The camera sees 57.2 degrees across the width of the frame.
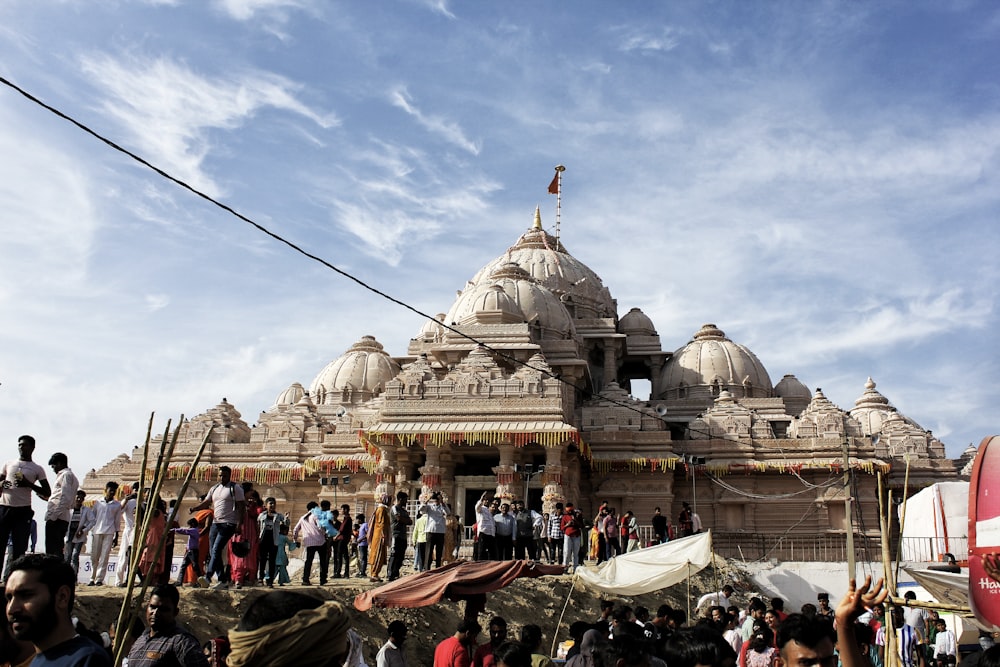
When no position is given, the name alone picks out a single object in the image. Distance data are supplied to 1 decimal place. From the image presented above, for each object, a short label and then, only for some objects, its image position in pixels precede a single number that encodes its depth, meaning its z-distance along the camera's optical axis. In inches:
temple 1072.8
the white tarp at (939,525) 900.6
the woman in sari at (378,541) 645.3
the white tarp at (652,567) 632.4
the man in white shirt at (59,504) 451.5
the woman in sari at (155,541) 462.6
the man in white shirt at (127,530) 529.3
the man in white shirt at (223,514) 493.4
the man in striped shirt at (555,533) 764.6
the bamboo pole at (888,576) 188.7
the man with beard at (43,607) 150.2
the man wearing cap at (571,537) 745.0
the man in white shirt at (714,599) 608.1
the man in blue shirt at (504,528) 697.0
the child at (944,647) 503.5
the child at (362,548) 707.4
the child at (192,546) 523.5
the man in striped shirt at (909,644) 447.2
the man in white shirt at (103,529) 530.3
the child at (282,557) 607.8
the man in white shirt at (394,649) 362.6
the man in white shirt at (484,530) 682.8
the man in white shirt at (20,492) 421.1
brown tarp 488.7
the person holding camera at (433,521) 645.9
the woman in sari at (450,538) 748.6
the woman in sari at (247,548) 523.8
